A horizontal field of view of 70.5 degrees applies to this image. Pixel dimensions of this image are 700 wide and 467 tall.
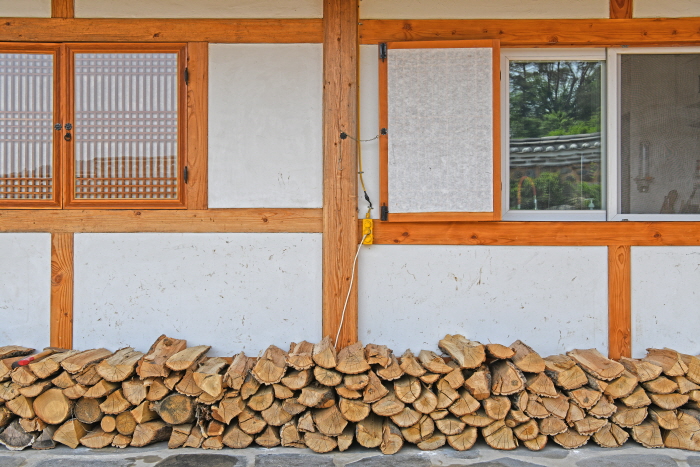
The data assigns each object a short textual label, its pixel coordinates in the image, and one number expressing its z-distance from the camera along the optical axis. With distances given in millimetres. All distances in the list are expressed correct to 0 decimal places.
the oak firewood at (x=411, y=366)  3596
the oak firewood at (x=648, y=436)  3621
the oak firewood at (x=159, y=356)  3596
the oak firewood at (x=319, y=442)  3525
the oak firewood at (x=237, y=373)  3578
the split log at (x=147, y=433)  3613
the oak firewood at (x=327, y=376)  3526
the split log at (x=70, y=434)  3623
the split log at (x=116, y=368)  3623
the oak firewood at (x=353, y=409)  3510
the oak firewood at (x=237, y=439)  3600
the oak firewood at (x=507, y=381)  3525
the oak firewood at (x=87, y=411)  3658
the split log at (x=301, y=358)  3576
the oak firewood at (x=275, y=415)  3568
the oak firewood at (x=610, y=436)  3621
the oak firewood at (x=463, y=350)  3594
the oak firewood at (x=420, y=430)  3557
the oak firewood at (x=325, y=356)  3572
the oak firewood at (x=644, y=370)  3674
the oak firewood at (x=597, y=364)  3598
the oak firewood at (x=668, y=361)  3697
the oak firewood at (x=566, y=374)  3604
